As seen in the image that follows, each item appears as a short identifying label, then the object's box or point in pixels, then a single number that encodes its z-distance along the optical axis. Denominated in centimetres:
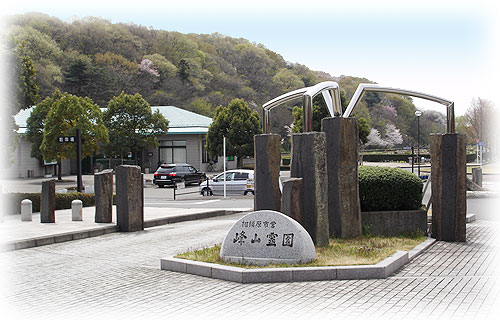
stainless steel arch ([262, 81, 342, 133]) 1167
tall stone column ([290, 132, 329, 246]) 993
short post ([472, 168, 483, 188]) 2809
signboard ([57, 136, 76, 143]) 2375
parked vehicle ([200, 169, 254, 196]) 2819
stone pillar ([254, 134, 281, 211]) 1121
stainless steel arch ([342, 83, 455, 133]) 1231
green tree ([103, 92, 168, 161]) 4533
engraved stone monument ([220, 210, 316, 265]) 850
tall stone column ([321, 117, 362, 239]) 1110
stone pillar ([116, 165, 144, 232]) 1412
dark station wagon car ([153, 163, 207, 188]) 3644
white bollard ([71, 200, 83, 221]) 1583
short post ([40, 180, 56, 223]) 1523
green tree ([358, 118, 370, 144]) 4709
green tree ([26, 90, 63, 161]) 4306
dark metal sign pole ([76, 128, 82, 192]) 2275
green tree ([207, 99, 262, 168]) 4622
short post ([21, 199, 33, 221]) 1620
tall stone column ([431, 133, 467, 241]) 1141
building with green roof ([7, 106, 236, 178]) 4906
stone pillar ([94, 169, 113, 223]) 1479
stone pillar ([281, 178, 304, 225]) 975
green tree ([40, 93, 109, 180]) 3750
